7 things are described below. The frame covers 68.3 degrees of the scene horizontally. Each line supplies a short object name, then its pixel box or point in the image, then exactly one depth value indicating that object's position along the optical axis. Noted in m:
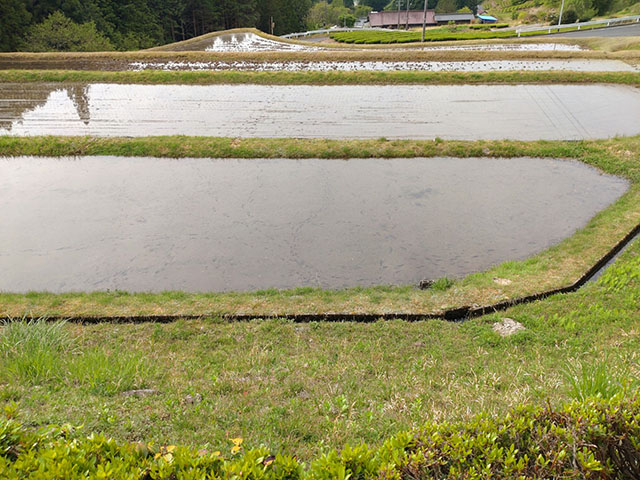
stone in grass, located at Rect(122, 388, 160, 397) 5.39
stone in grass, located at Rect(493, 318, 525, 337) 7.64
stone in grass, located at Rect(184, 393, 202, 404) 5.28
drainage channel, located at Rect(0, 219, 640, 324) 8.35
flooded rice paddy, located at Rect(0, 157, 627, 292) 10.17
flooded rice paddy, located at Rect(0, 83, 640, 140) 18.61
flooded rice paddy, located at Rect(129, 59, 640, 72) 27.89
